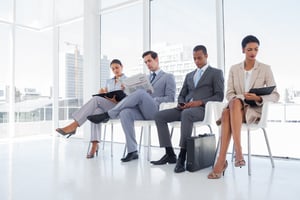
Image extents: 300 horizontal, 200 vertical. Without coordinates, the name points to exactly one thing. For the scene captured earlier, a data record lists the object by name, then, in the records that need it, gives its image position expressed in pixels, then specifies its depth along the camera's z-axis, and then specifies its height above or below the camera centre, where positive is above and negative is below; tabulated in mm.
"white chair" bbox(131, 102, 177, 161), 2803 -178
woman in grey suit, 2922 -100
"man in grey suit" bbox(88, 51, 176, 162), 2797 -22
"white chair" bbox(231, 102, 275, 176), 2182 -158
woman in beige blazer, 2072 +63
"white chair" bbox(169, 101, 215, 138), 2407 -108
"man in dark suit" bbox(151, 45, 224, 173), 2520 +82
